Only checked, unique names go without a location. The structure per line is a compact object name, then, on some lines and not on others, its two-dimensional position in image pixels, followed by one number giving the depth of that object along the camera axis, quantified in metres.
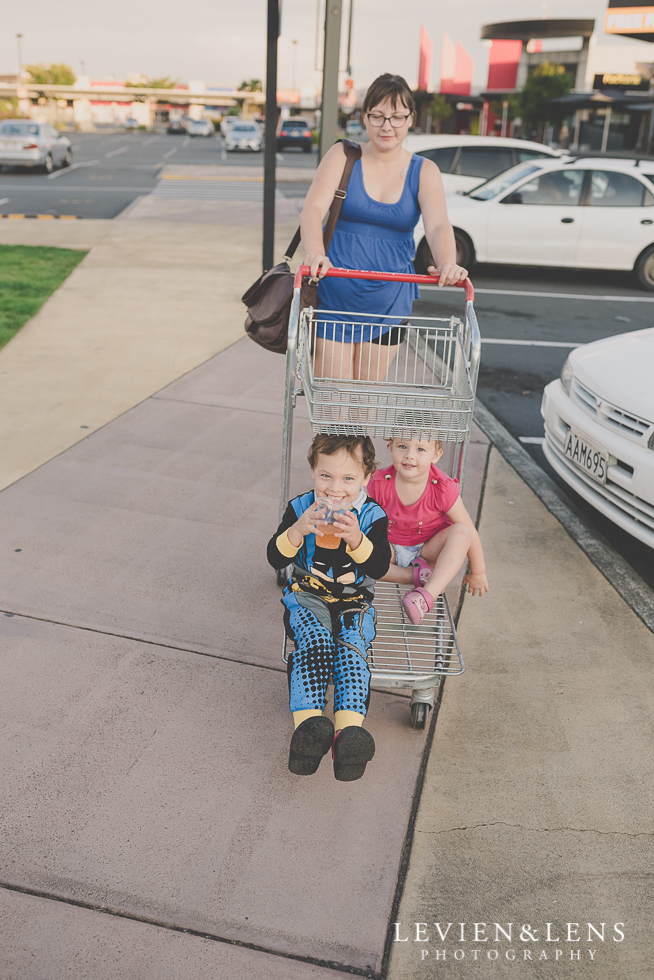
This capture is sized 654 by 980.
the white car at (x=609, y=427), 4.11
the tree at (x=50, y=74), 110.62
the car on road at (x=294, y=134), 44.59
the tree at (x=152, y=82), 123.24
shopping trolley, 2.92
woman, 3.30
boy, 2.57
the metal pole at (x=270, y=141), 8.33
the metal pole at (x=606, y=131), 47.18
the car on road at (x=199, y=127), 64.12
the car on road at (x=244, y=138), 41.41
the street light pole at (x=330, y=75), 9.08
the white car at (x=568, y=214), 11.65
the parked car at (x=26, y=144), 23.75
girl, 3.23
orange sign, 33.12
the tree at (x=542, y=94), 44.09
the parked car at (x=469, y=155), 14.31
